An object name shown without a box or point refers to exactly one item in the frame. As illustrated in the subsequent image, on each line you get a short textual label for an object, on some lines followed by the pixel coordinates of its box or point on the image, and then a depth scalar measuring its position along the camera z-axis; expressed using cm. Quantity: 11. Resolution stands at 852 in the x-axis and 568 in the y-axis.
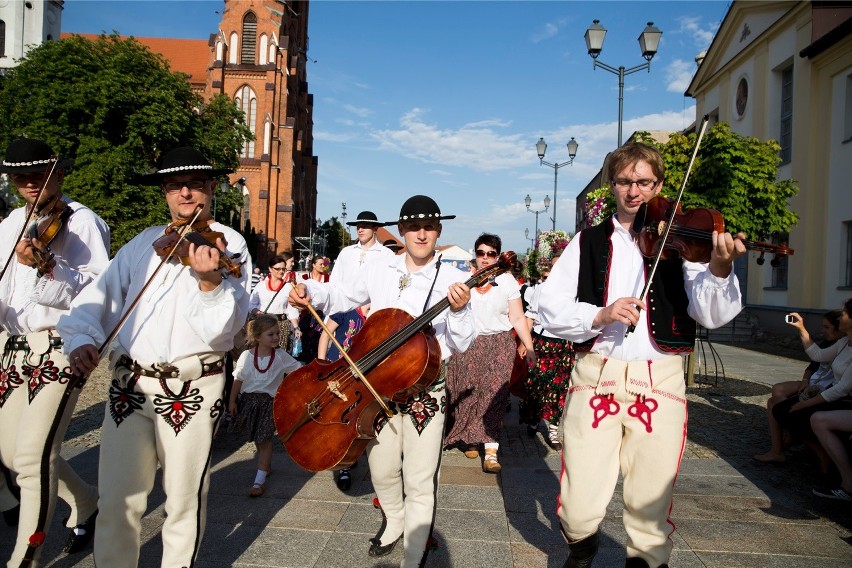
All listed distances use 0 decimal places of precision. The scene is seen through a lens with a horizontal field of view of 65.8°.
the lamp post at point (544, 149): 2334
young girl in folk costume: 571
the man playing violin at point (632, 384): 293
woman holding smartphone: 549
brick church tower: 4722
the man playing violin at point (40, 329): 341
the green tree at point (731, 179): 968
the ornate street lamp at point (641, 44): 1359
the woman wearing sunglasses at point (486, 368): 644
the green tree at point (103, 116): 2889
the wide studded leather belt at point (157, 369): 301
